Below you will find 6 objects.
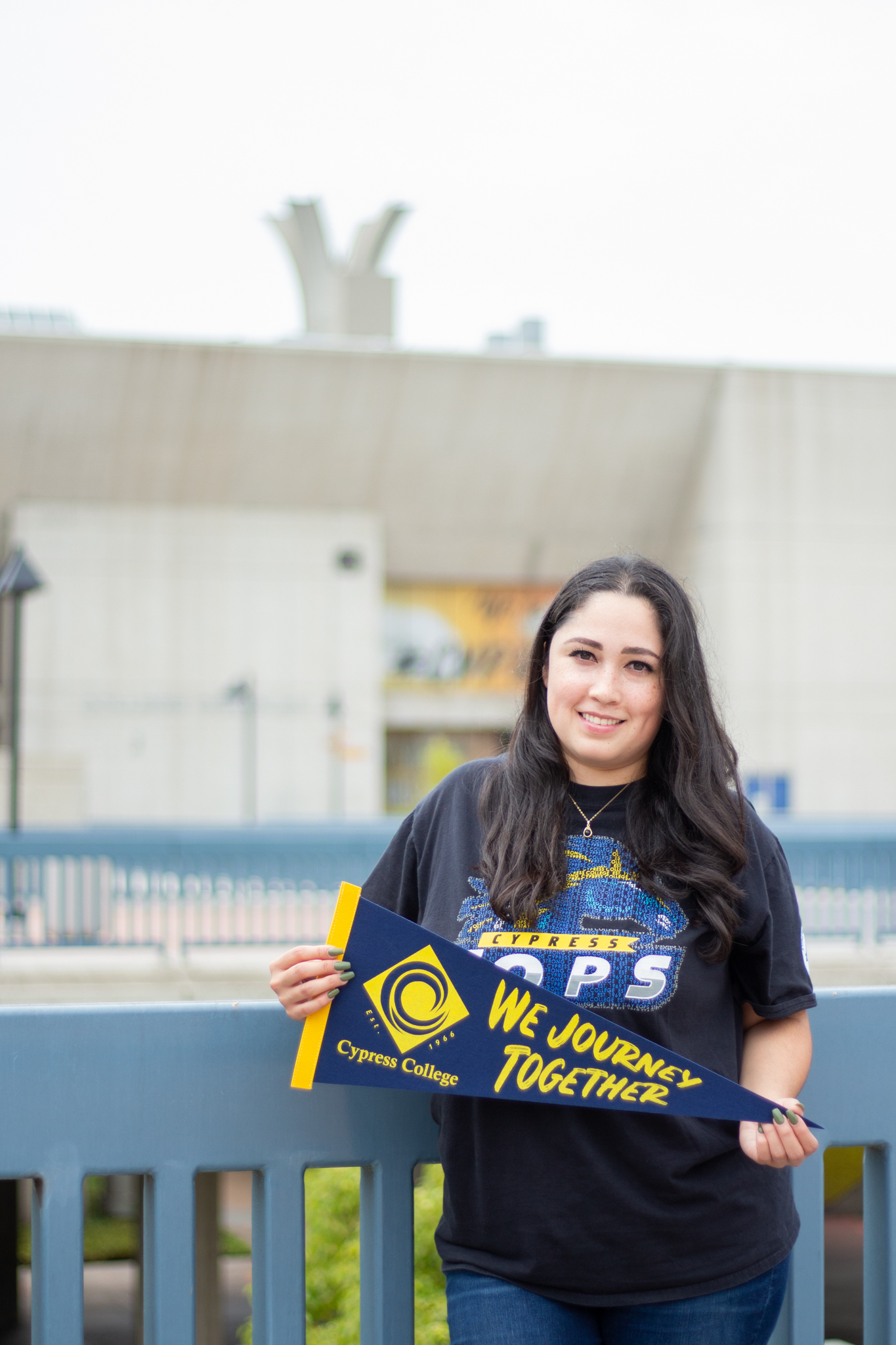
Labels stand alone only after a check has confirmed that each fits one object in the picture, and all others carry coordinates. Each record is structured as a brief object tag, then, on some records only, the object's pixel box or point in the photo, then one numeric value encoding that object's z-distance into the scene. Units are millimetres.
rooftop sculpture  40344
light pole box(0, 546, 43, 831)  14359
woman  1968
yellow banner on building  38938
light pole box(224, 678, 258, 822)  35406
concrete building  33781
